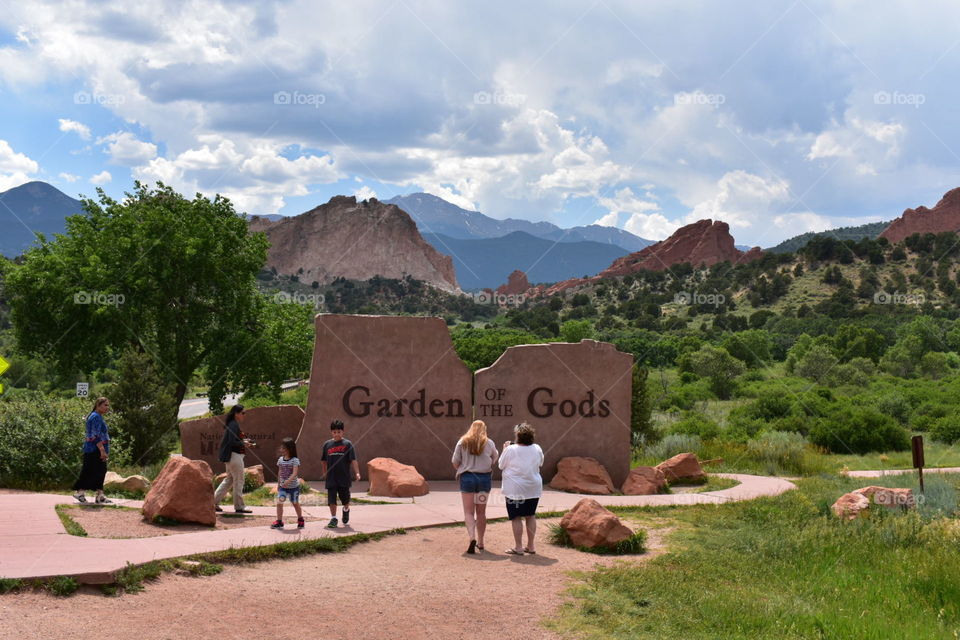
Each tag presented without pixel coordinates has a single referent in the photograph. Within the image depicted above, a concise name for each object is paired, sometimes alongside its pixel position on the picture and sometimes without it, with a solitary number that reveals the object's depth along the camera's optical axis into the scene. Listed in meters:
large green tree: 23.73
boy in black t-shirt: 10.70
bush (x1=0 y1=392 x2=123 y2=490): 13.91
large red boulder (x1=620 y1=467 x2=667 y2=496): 15.63
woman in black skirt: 11.62
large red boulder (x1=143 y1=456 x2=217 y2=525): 10.09
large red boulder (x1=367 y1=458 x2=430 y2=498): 14.06
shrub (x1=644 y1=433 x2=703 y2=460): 21.08
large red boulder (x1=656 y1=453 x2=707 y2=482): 17.02
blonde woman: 9.72
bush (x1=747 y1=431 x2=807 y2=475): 19.30
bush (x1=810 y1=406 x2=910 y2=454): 25.25
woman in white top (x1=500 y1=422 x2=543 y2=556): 9.56
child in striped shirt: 10.46
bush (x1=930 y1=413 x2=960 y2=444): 26.73
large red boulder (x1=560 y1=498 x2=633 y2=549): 10.07
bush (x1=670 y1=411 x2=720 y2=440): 25.62
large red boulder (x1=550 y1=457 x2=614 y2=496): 15.47
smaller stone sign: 16.41
